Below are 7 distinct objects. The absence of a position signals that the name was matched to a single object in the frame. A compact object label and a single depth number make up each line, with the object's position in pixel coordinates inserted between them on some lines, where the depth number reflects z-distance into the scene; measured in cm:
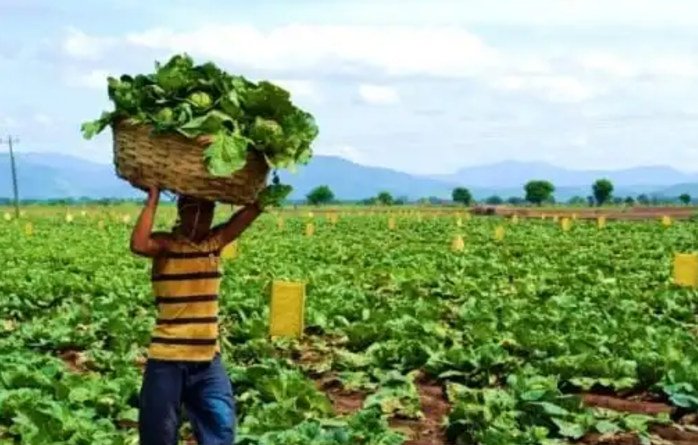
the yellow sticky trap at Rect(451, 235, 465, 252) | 2444
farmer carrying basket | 535
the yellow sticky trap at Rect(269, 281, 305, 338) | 1062
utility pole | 6648
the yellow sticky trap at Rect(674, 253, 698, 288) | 1457
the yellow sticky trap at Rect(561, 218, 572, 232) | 3496
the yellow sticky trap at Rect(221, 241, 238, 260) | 1930
